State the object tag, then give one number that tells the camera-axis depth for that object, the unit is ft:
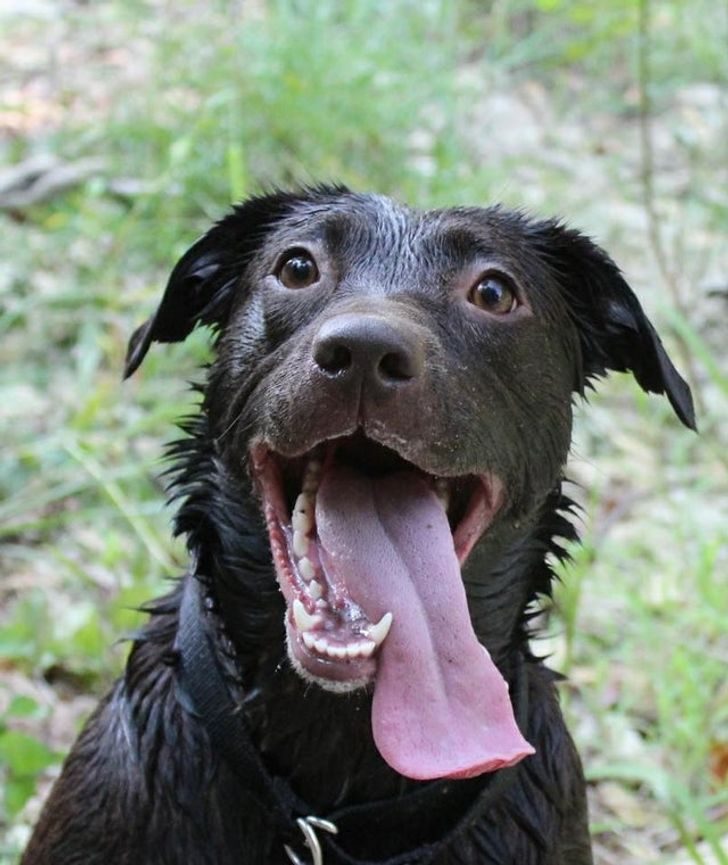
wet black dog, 7.07
